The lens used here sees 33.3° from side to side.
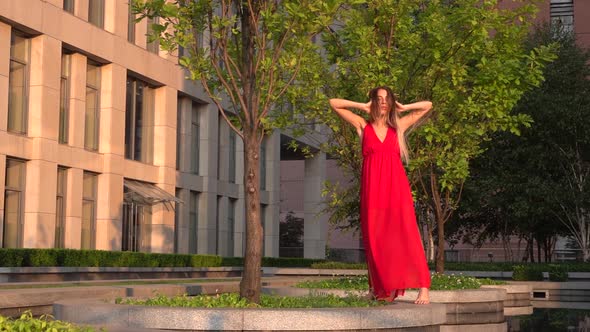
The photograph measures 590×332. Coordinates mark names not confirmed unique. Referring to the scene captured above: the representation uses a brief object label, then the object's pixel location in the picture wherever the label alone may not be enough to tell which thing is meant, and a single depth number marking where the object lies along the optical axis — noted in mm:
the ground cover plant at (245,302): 12367
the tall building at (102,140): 30328
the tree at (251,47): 13406
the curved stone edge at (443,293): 16062
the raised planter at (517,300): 24438
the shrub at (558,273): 35875
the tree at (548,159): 38531
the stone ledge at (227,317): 10523
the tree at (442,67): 19000
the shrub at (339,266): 42344
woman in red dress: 11867
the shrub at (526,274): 35250
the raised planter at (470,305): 17422
